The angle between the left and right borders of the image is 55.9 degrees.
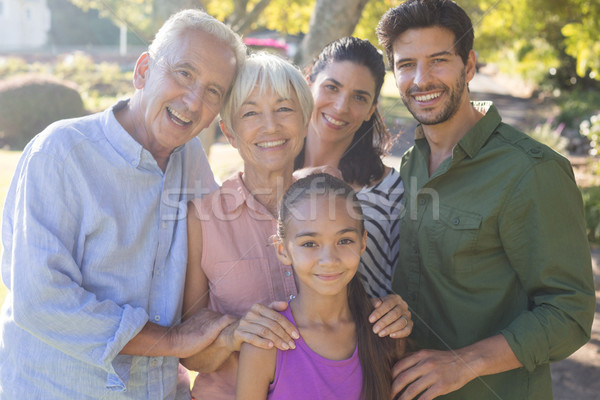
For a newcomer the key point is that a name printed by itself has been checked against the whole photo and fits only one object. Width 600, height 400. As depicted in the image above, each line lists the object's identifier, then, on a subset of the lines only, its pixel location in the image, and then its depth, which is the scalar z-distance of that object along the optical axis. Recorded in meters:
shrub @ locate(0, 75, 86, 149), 13.67
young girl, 2.18
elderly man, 2.07
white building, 27.72
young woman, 2.97
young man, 2.21
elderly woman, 2.36
